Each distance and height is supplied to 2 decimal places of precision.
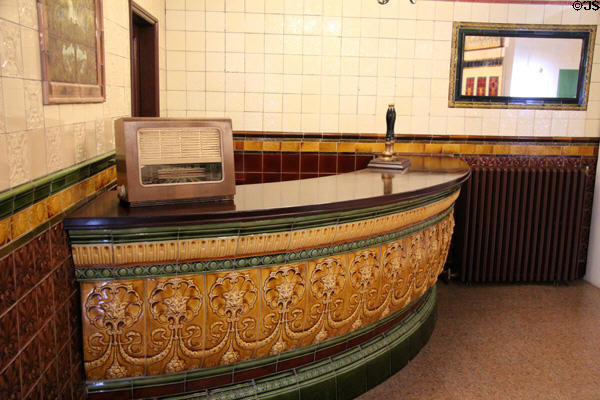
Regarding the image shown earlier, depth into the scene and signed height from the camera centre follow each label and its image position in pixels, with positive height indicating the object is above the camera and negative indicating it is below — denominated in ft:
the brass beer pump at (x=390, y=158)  11.75 -0.90
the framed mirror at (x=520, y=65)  15.65 +1.63
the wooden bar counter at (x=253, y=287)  6.72 -2.44
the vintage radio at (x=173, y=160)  6.89 -0.63
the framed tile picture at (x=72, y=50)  5.93 +0.74
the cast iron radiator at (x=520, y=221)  15.79 -2.96
